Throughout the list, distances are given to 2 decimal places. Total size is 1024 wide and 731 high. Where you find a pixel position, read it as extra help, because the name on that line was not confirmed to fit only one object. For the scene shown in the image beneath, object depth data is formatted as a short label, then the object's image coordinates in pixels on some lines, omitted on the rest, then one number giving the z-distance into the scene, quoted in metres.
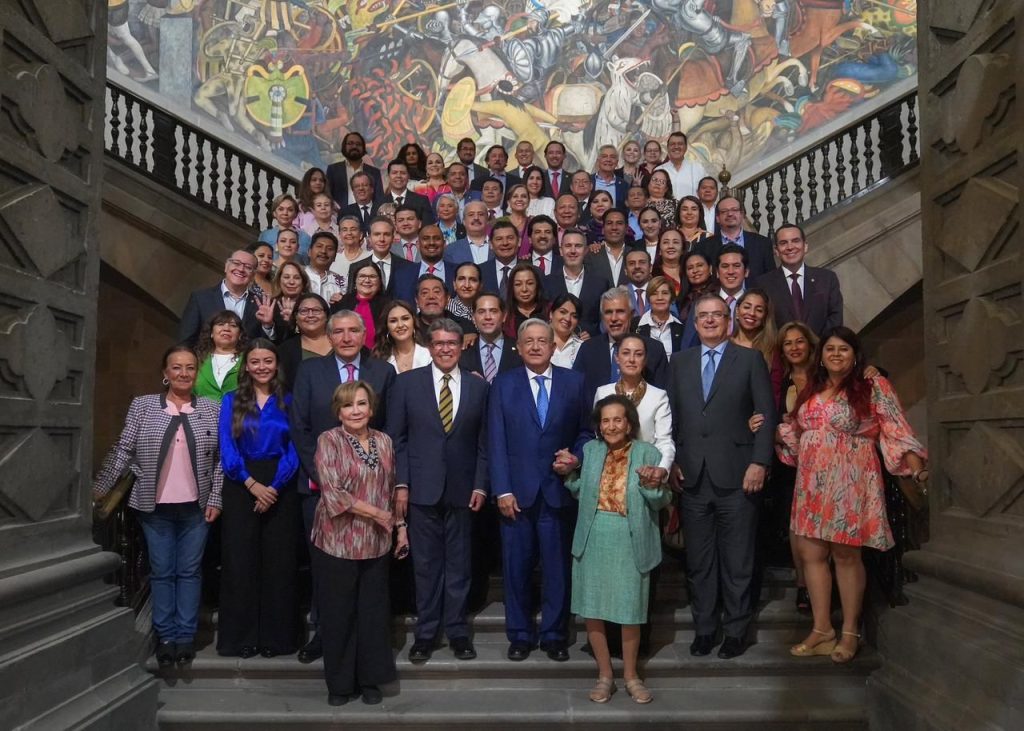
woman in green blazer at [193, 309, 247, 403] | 4.93
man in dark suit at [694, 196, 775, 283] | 6.74
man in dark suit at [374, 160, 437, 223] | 7.92
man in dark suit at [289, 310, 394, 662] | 4.51
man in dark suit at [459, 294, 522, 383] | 5.21
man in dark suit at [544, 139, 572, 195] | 9.12
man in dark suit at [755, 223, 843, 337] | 5.70
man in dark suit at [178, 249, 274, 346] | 5.66
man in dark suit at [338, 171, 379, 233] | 7.71
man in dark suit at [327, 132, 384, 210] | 8.50
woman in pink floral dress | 4.16
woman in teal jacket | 4.18
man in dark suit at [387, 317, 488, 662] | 4.52
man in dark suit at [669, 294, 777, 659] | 4.46
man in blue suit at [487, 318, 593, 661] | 4.50
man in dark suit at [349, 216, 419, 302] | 6.25
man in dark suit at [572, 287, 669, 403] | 5.10
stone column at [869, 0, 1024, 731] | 3.32
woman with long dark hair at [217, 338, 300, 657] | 4.51
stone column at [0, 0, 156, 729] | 3.39
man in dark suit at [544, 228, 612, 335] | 6.07
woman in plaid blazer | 4.39
